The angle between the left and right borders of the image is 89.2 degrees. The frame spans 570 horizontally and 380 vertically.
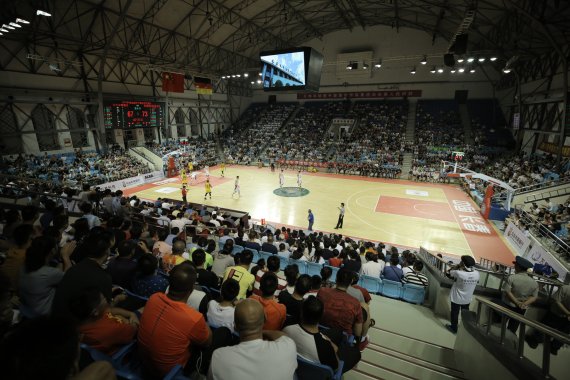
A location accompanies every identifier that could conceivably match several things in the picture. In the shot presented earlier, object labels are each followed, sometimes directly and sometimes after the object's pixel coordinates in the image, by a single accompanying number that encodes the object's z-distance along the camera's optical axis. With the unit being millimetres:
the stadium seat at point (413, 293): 6660
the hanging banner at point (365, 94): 34094
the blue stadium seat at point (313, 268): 7636
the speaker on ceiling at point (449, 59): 17494
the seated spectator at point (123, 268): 3818
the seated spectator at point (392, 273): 7008
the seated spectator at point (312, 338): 2486
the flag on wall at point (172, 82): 22609
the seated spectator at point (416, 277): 7011
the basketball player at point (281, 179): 21119
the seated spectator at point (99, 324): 2258
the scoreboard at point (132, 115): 22344
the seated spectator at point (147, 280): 3525
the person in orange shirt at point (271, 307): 2930
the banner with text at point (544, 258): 9066
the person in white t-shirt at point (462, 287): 5098
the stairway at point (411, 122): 30797
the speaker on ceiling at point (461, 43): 14133
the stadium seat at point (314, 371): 2375
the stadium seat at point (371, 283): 7000
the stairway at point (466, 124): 28459
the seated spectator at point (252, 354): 1966
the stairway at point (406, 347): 3863
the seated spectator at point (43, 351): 1299
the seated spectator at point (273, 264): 4668
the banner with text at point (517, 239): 11695
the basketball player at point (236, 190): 18750
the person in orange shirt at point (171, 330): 2389
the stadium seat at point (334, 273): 7358
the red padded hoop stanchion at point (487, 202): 15514
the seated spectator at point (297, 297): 3287
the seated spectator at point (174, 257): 4863
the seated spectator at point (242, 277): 3969
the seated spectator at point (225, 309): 3020
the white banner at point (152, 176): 22962
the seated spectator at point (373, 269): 7191
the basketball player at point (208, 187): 18000
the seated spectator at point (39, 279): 3074
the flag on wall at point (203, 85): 25192
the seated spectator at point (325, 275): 4547
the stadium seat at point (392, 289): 6859
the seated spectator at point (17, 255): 3574
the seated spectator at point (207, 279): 4160
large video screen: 13844
